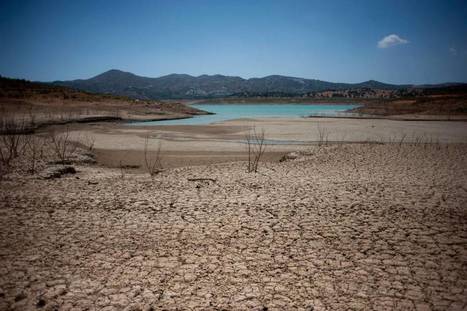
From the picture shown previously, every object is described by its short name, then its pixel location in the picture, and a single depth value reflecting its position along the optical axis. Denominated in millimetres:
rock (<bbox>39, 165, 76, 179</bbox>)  8812
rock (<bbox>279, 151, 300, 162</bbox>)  13180
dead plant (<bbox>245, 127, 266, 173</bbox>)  10656
